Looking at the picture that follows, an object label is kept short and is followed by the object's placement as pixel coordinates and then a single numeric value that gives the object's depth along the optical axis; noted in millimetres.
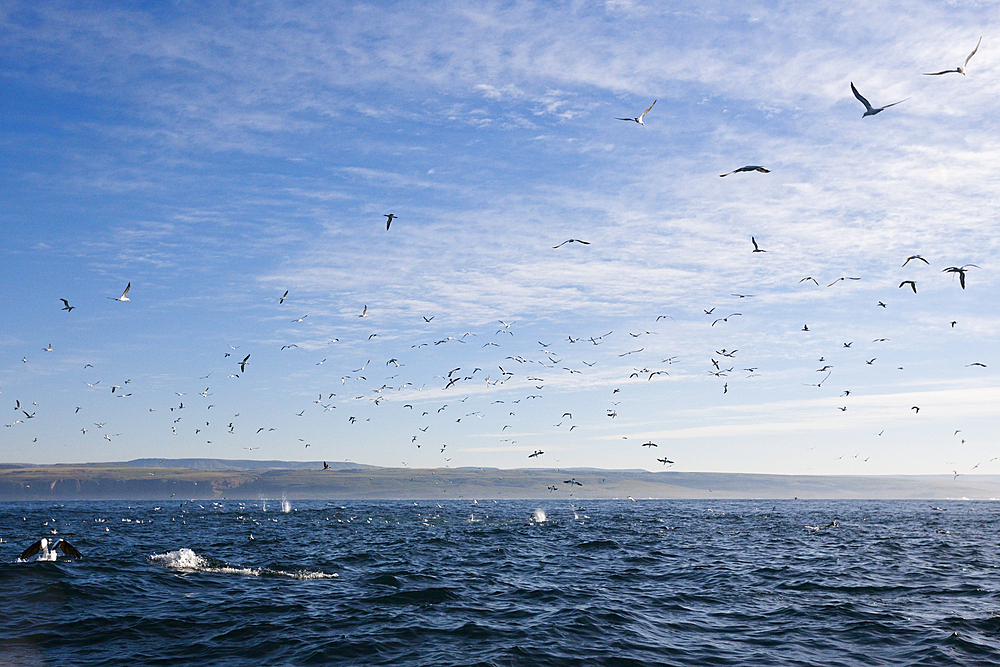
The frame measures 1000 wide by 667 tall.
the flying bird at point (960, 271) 19812
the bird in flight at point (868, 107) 14188
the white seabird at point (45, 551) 18631
